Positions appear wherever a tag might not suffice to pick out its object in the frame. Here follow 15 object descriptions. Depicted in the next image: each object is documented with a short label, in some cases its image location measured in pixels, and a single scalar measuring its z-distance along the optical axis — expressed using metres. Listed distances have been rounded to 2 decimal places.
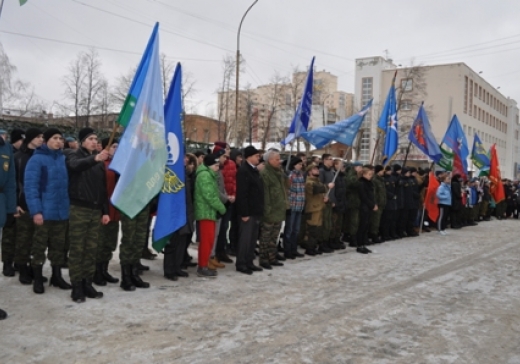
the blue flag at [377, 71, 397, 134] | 11.66
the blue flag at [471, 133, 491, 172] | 16.69
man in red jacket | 8.40
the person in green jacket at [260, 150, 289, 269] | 8.05
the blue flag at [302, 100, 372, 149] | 10.05
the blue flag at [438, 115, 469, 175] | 14.37
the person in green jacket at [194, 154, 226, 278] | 7.11
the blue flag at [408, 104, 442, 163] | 12.73
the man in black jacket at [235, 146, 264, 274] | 7.54
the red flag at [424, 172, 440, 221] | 13.85
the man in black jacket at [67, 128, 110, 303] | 5.50
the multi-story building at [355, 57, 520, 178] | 53.03
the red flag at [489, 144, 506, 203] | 18.52
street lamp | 21.68
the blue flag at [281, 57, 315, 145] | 9.76
